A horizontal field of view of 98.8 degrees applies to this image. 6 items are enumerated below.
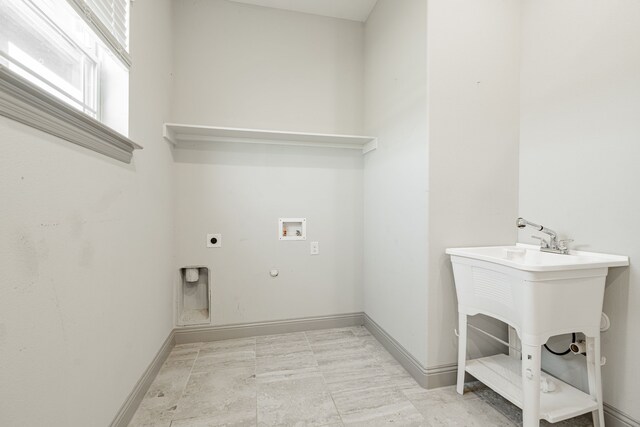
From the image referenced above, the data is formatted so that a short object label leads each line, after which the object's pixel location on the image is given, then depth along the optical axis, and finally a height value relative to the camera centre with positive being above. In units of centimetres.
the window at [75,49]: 88 +65
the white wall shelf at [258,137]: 206 +64
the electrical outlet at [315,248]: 249 -30
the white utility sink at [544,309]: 118 -43
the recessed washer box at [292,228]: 243 -13
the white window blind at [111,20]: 104 +84
